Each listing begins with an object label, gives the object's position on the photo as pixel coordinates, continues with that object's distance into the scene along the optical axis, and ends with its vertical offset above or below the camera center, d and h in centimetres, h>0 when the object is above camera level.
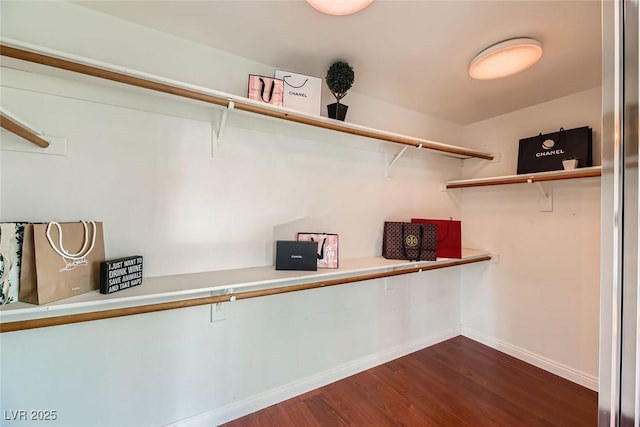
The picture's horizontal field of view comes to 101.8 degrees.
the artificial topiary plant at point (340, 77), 150 +80
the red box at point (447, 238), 204 -17
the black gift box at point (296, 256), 149 -24
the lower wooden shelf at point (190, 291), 92 -34
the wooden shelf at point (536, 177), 162 +28
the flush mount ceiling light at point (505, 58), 129 +84
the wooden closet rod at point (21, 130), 80 +28
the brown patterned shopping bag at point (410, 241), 186 -18
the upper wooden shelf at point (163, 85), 88 +53
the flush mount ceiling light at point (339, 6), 103 +84
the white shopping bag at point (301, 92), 147 +70
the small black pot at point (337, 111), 160 +65
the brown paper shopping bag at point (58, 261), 92 -19
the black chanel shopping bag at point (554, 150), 176 +50
